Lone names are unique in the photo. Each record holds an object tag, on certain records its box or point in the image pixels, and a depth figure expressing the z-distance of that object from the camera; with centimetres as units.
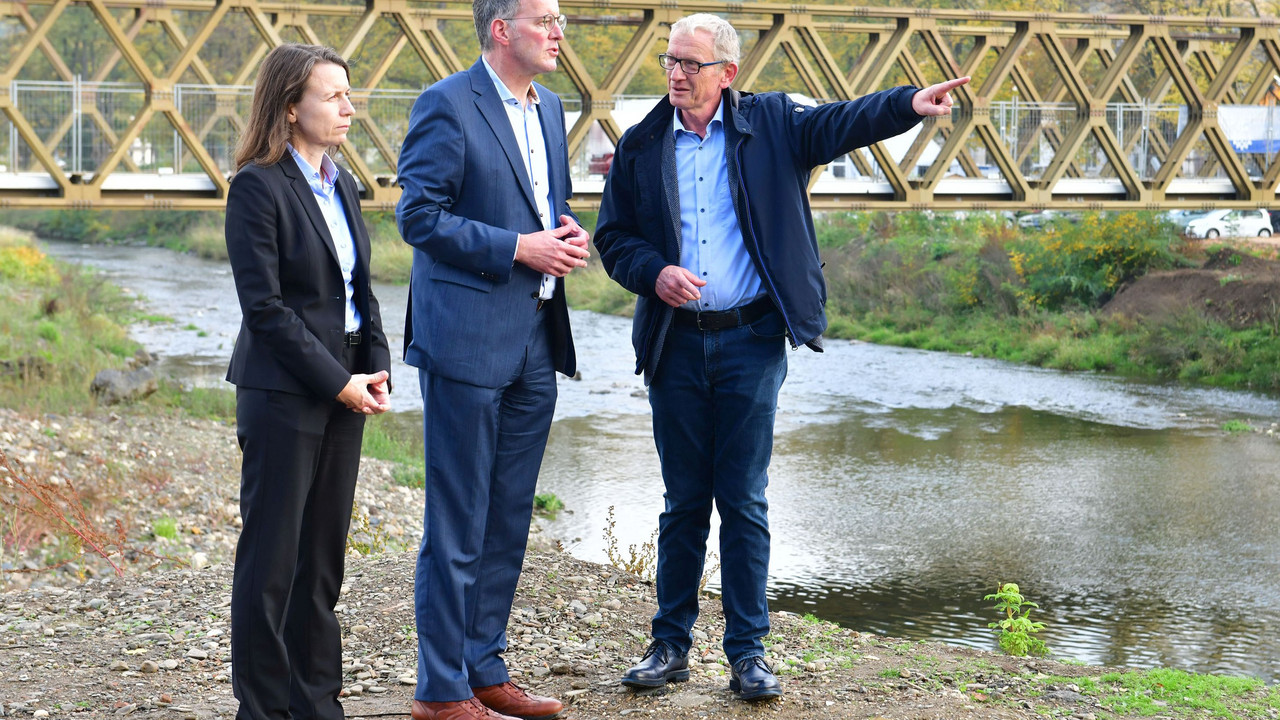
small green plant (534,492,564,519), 1158
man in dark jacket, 457
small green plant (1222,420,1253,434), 1630
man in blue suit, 414
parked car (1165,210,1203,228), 3372
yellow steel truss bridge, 1354
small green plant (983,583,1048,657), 657
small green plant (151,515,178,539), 903
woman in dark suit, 375
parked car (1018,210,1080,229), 2797
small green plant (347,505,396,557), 831
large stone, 1462
